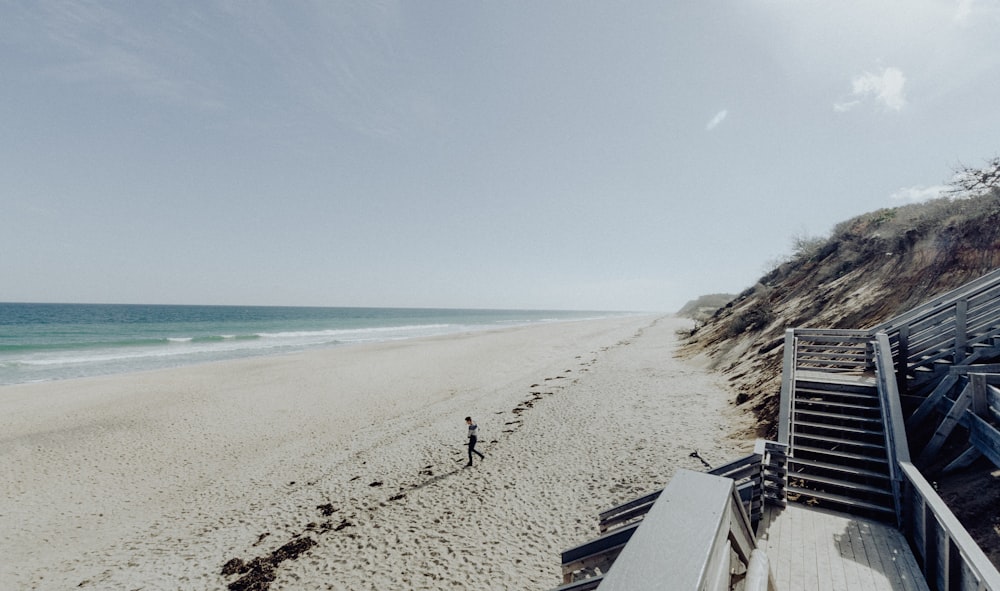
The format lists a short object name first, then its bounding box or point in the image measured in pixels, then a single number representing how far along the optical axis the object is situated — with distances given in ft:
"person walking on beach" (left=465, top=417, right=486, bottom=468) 35.88
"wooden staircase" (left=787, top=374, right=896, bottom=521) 21.74
